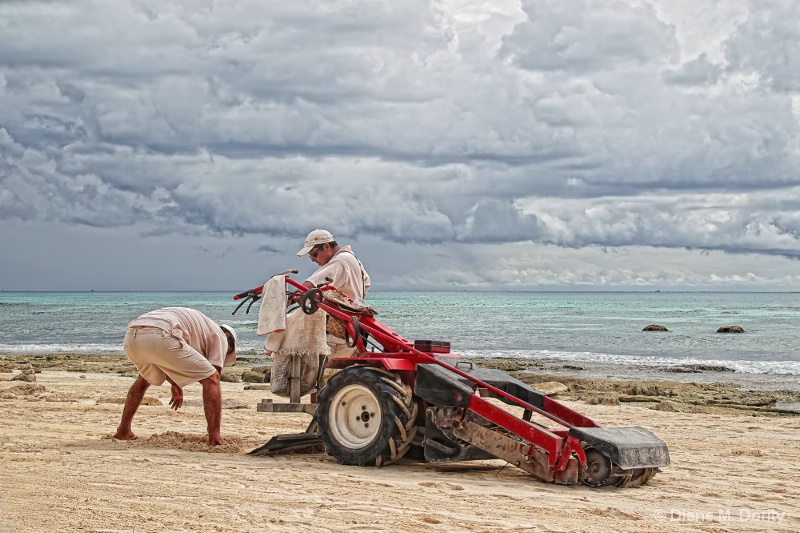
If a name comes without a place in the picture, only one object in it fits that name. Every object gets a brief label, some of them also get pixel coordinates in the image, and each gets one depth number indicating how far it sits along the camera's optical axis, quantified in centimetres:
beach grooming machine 725
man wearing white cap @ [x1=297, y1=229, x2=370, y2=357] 883
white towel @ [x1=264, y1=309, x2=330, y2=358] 866
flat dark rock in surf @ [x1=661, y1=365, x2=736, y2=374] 2451
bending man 865
